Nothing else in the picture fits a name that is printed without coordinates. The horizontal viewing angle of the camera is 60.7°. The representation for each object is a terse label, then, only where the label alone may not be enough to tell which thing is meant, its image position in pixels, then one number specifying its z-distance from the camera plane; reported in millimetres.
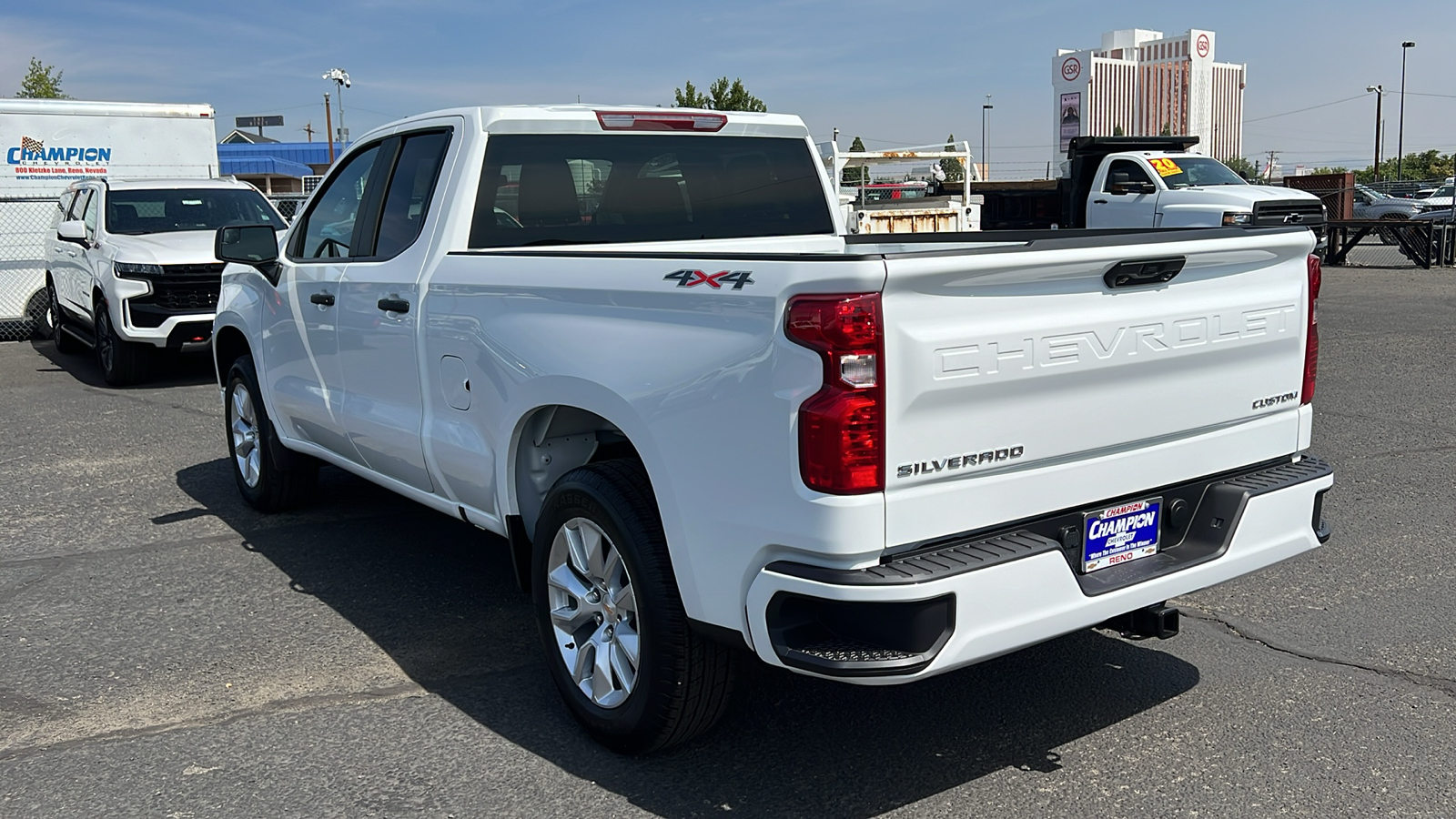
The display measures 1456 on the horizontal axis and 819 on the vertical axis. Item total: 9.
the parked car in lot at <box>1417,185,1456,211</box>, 34281
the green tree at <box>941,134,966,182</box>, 34844
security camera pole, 62312
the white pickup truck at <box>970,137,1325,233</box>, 18922
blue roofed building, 54750
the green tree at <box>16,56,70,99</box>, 47562
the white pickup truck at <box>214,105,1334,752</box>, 2898
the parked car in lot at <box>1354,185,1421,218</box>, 34031
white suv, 11547
